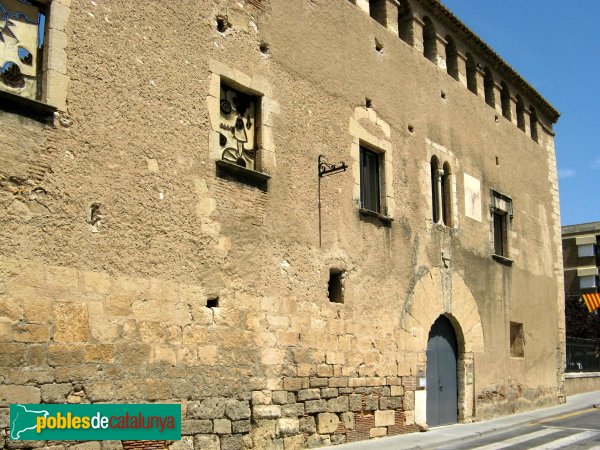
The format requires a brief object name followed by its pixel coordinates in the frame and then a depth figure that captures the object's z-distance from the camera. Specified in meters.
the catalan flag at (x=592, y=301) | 25.67
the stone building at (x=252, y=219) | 6.85
